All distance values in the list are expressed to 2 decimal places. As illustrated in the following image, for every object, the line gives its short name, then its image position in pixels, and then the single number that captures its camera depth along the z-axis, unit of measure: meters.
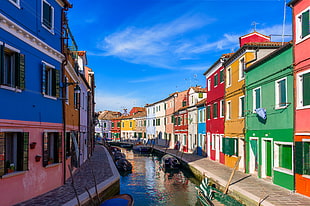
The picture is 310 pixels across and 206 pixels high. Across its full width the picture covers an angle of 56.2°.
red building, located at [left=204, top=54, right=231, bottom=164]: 24.03
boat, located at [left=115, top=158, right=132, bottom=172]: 25.12
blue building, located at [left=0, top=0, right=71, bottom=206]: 9.24
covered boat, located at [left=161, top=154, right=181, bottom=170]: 26.89
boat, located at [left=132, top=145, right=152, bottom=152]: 45.91
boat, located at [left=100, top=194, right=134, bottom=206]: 10.05
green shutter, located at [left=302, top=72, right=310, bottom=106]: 12.03
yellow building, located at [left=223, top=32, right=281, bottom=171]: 18.47
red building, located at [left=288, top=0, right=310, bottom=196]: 12.02
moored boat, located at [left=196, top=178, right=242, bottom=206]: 11.98
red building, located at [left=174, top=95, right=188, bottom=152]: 38.06
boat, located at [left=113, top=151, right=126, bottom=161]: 31.04
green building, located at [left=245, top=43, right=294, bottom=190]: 13.57
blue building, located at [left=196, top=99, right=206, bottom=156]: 30.54
